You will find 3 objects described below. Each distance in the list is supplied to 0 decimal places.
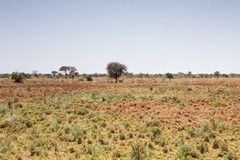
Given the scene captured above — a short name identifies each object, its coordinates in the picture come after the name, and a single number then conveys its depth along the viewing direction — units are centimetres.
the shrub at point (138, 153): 1432
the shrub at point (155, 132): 1880
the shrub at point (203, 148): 1598
